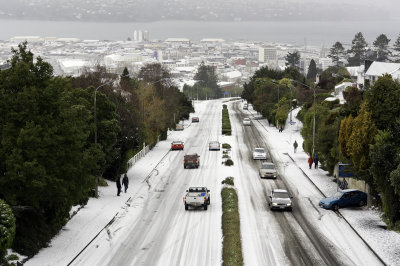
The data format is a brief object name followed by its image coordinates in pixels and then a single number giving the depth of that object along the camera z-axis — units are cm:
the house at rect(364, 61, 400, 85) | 10575
